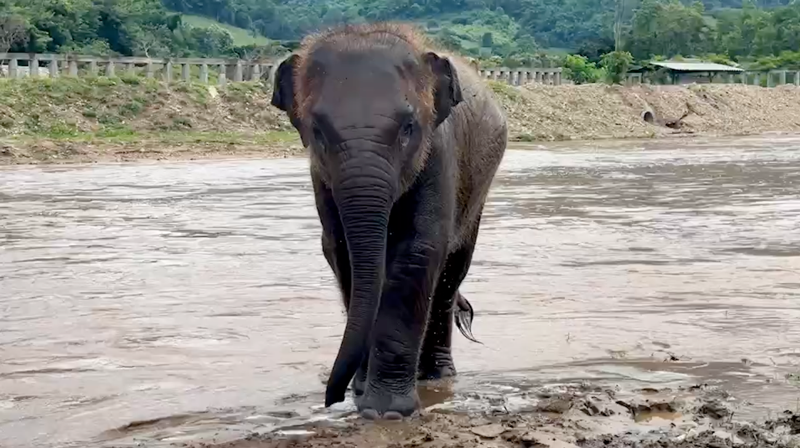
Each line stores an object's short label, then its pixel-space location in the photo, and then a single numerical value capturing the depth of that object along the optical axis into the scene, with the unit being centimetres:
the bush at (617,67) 6596
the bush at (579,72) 8162
